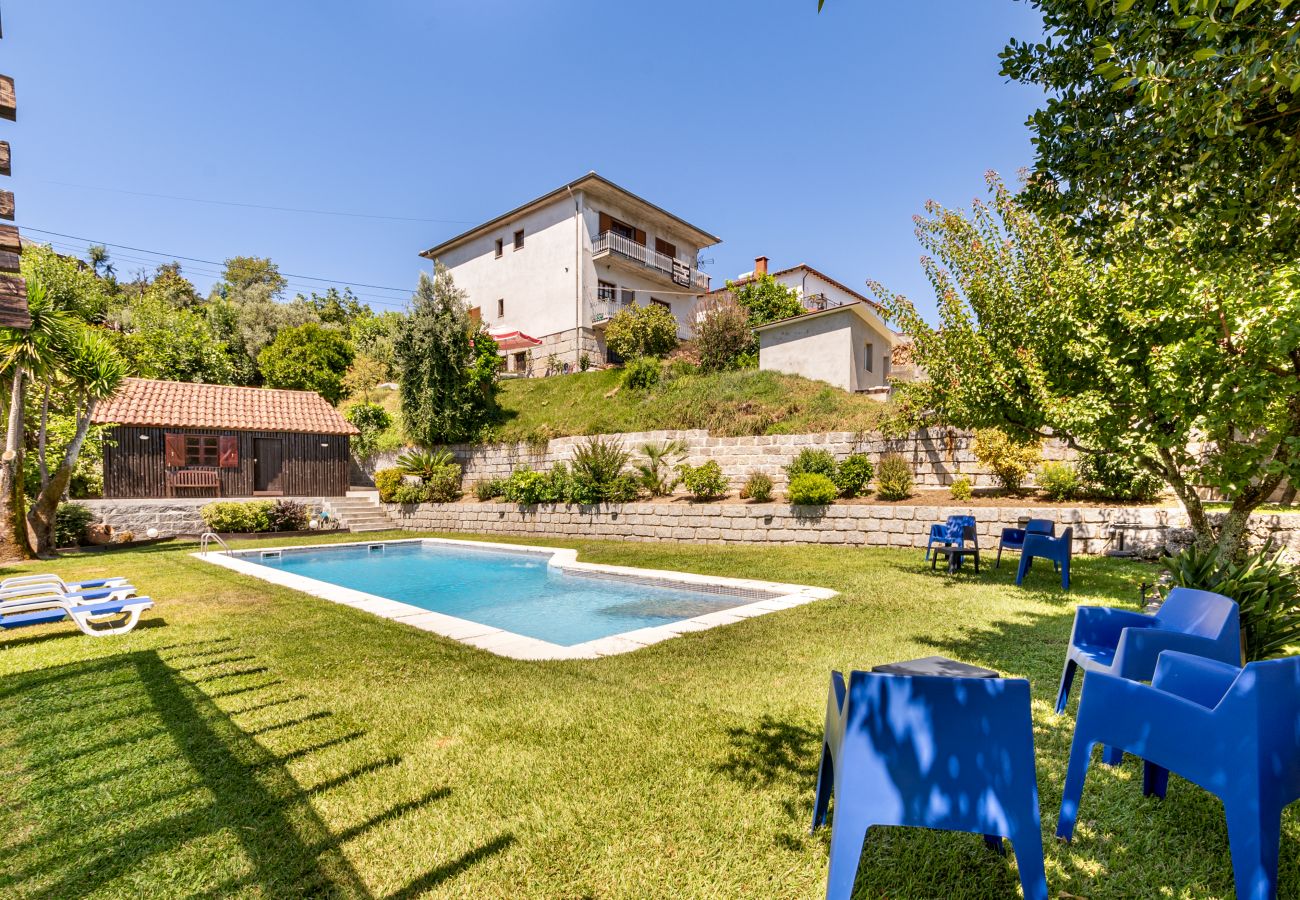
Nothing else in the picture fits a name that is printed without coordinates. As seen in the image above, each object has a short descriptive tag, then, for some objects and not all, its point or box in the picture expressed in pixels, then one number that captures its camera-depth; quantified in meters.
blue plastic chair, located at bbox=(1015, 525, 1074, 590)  7.75
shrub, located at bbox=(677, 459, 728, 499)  14.77
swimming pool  6.23
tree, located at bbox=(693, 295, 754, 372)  22.11
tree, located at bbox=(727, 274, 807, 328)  26.05
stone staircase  19.47
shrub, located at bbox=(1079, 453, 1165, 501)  10.55
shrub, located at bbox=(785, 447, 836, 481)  13.55
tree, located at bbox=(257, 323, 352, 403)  27.80
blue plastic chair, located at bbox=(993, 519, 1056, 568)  8.79
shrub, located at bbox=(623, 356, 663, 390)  21.33
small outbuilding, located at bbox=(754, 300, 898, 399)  19.00
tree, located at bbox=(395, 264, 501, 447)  21.05
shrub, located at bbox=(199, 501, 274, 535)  16.73
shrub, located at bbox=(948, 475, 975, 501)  12.38
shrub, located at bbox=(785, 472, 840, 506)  12.48
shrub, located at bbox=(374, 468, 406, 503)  20.59
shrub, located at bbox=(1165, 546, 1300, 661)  4.41
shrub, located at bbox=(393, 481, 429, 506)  19.84
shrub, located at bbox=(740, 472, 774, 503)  13.86
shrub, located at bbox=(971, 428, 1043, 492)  12.18
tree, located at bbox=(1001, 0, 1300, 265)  2.78
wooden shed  17.78
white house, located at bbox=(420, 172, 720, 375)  26.70
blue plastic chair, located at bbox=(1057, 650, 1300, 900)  1.97
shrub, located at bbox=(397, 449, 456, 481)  20.42
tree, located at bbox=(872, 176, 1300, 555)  4.79
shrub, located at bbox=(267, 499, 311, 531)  17.73
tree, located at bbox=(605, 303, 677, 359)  23.52
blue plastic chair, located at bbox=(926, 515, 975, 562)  9.59
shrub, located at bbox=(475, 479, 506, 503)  18.91
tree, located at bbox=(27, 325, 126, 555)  12.48
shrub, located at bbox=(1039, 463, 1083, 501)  11.38
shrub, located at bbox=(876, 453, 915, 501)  12.73
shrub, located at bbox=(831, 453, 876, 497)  13.22
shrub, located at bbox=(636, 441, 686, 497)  16.12
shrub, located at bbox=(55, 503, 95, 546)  14.01
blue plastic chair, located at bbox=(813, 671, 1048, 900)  1.92
